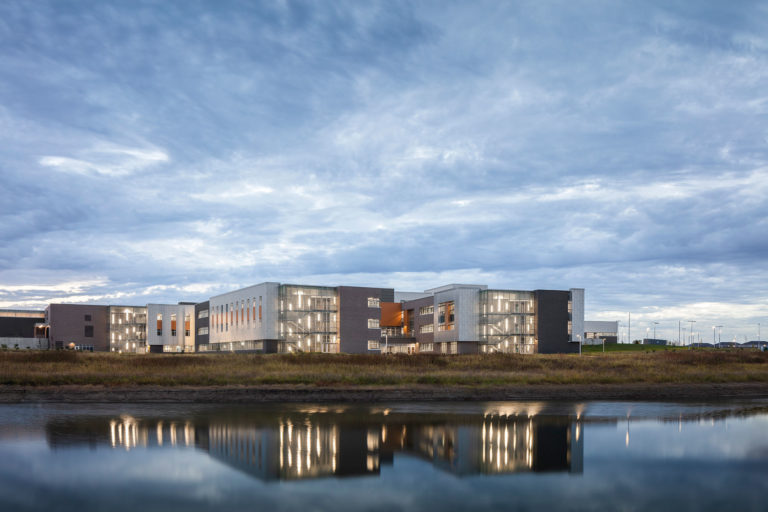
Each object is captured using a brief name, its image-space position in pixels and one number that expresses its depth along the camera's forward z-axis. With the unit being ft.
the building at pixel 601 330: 578.66
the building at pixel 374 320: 317.83
